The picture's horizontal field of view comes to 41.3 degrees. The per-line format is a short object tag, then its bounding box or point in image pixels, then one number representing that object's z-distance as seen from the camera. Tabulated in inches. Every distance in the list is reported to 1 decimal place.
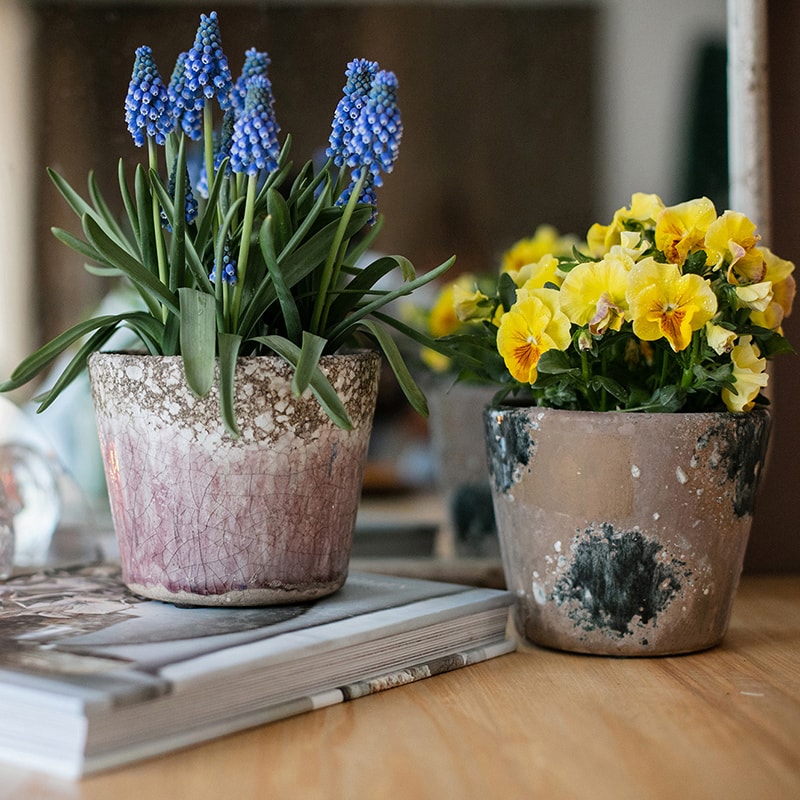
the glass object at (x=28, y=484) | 36.8
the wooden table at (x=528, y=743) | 21.0
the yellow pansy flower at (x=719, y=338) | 27.9
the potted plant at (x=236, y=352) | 27.6
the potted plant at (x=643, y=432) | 28.5
